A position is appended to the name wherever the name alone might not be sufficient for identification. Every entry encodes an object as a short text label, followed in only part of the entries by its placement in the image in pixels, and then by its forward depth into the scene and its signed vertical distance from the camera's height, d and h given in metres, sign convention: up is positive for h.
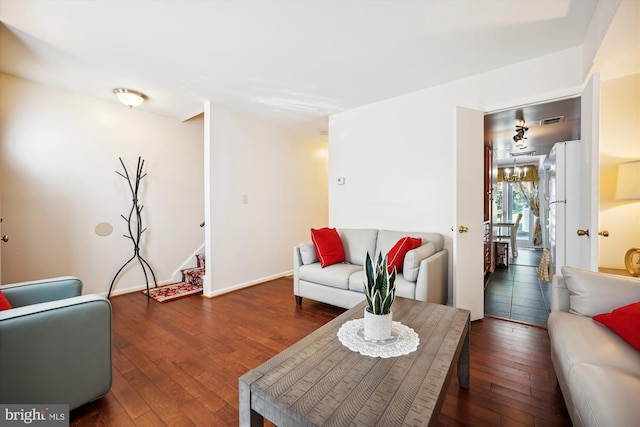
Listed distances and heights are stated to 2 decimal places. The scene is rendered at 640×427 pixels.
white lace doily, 1.22 -0.63
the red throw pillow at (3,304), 1.35 -0.47
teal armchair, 1.20 -0.68
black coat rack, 3.52 -0.12
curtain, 7.09 +0.32
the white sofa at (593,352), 0.91 -0.61
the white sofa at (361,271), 2.37 -0.61
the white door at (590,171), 1.83 +0.28
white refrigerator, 3.31 +0.11
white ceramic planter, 1.28 -0.55
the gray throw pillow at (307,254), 3.11 -0.49
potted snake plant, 1.27 -0.43
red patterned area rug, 3.32 -1.05
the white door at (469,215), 2.52 -0.04
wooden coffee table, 0.87 -0.64
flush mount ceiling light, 2.99 +1.28
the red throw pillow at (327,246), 3.02 -0.41
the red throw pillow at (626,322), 1.19 -0.52
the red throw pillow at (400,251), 2.58 -0.39
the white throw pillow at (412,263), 2.38 -0.46
